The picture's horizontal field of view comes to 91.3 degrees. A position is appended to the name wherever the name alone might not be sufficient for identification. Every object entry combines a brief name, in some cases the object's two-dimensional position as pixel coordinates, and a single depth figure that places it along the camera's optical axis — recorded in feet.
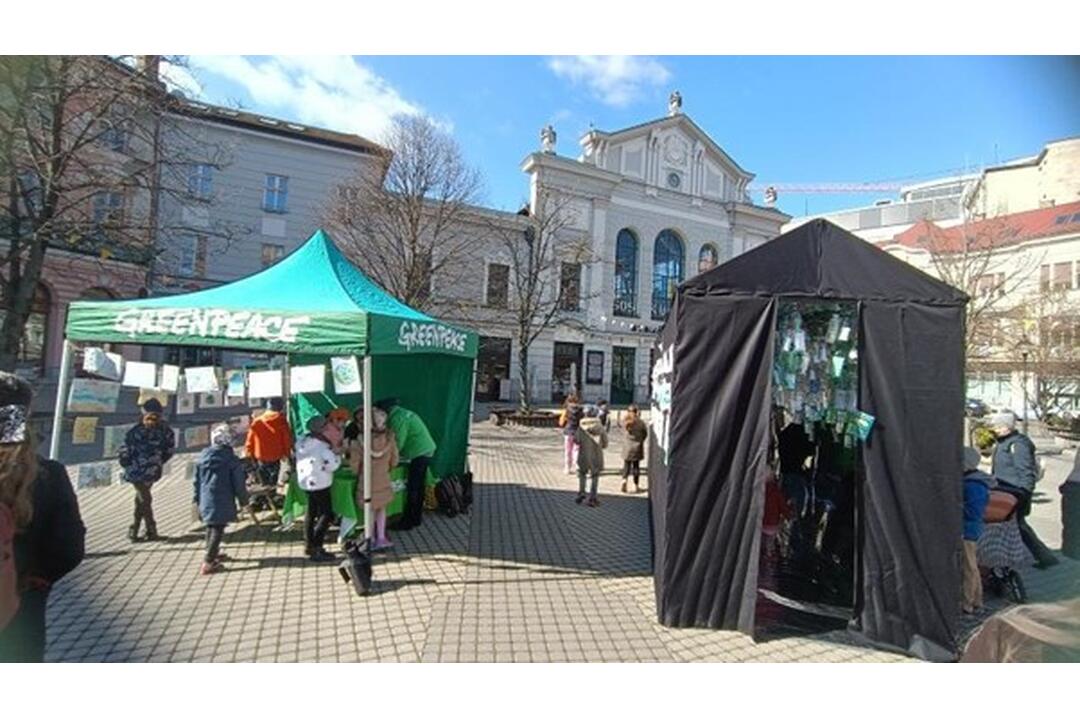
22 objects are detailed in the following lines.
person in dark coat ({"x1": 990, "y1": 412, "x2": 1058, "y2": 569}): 19.80
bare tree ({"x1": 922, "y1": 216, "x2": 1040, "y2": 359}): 49.75
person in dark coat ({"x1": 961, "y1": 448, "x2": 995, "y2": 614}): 15.56
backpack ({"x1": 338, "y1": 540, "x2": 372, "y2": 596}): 15.89
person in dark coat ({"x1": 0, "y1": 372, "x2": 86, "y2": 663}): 7.93
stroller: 17.54
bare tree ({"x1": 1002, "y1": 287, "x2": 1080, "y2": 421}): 62.90
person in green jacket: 22.34
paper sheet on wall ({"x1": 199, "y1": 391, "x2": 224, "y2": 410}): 23.97
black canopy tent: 13.71
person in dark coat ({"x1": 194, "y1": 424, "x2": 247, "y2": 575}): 17.39
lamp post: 57.28
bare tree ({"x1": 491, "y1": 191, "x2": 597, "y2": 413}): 78.48
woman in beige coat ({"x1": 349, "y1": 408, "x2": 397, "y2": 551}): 18.95
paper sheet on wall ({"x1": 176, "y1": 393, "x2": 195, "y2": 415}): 22.74
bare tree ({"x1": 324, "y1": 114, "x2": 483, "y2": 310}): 64.75
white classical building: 97.81
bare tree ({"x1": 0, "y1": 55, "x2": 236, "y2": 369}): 30.73
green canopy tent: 17.08
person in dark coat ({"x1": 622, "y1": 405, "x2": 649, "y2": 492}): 31.12
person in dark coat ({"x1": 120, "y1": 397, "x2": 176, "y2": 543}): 19.11
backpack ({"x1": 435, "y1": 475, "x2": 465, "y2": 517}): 24.82
